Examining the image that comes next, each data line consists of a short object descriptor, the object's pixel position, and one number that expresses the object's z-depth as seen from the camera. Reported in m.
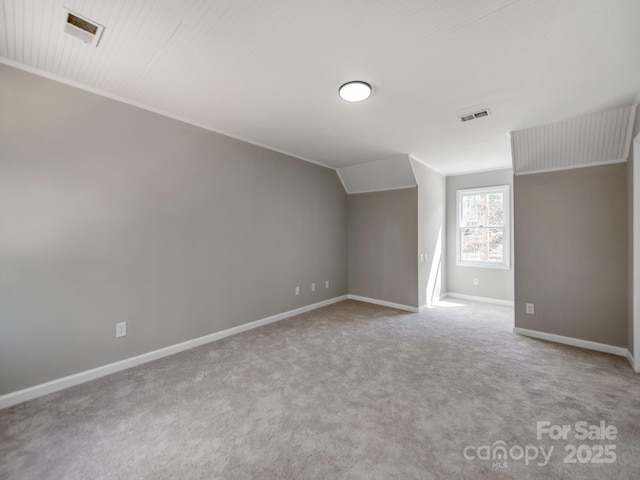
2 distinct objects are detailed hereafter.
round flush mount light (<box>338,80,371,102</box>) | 2.21
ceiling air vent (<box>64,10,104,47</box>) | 1.62
